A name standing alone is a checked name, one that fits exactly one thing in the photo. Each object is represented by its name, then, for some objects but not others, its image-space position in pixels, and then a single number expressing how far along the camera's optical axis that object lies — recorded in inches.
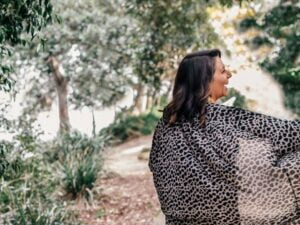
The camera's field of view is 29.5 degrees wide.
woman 107.6
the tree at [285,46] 413.4
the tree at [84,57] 659.4
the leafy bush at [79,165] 338.3
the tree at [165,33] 543.2
